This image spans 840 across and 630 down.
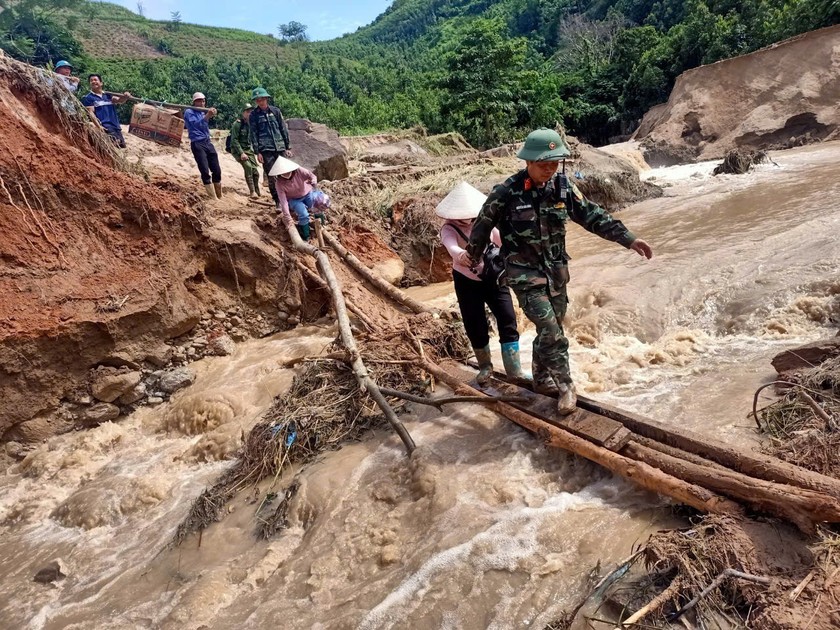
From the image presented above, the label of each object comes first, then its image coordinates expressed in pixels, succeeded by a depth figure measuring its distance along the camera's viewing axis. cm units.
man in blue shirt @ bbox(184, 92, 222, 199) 764
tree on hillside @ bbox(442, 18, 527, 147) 1886
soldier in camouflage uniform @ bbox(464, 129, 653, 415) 311
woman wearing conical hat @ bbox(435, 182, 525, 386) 362
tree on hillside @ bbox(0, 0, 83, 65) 4056
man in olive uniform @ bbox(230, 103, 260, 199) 789
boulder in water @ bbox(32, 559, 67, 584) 383
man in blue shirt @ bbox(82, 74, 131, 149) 838
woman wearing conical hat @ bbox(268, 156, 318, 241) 657
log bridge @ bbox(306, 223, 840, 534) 220
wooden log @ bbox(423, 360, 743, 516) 239
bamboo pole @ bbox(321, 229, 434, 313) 627
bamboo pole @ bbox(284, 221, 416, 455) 379
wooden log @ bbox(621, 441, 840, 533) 209
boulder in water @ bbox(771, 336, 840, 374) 355
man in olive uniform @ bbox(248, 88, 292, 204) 728
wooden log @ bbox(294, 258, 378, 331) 570
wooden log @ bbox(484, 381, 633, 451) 295
